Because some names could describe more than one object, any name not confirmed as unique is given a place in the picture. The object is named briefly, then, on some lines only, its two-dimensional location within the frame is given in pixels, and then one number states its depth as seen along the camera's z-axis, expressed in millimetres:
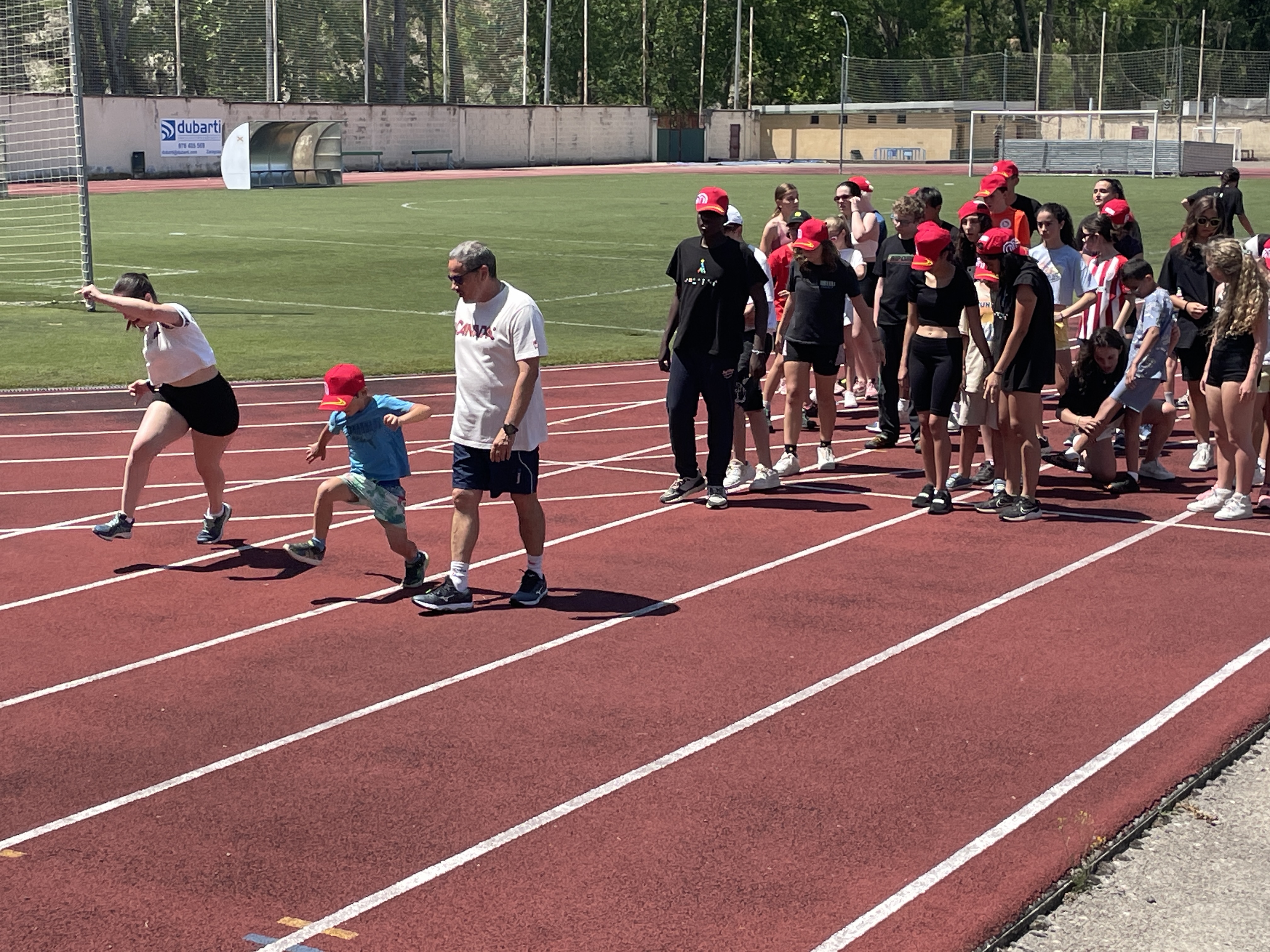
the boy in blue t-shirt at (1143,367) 11258
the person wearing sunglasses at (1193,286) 11125
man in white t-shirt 8203
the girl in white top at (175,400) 9672
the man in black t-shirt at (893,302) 12055
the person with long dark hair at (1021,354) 10367
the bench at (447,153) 76688
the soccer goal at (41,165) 25234
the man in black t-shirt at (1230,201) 12539
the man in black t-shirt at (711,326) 10906
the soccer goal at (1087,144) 65562
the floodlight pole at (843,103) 72938
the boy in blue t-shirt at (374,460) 8914
